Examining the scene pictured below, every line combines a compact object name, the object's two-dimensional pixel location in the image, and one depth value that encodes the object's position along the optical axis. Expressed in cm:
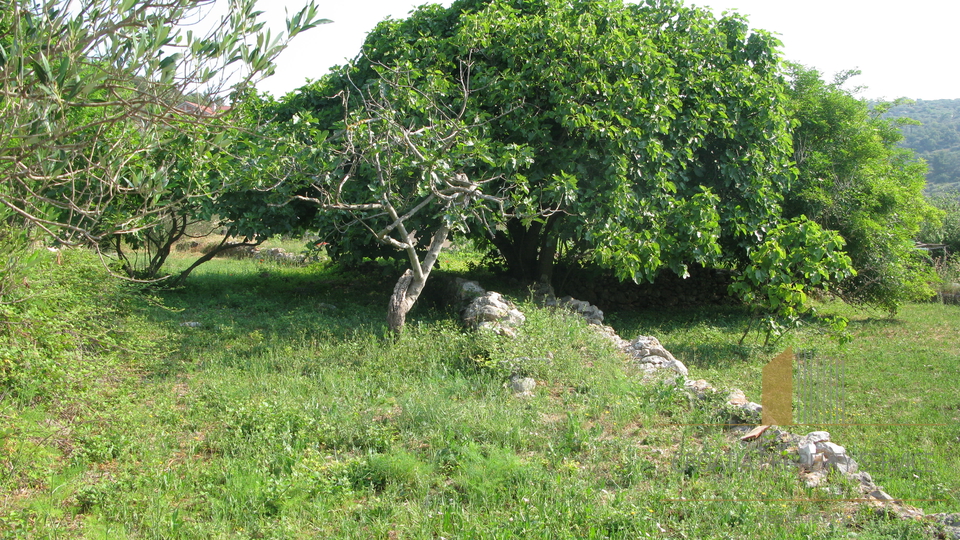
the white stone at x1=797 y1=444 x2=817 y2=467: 450
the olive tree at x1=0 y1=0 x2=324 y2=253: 294
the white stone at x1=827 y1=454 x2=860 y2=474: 447
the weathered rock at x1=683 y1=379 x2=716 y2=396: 582
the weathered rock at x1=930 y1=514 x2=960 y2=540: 359
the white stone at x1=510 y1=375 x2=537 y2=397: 593
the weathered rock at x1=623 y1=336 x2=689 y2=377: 696
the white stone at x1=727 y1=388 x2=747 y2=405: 562
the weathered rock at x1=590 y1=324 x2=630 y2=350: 775
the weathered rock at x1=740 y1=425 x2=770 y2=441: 478
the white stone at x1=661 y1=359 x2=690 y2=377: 676
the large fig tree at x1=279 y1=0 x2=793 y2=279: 857
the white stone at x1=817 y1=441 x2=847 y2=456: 454
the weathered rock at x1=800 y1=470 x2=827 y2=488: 427
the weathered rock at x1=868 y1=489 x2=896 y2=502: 416
